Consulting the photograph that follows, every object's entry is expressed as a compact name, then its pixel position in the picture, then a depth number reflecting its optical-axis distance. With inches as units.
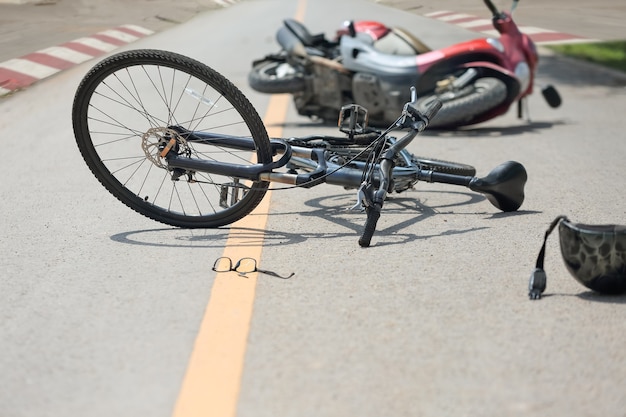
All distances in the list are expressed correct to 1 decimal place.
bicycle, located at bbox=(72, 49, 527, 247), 219.8
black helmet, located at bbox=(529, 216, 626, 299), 174.6
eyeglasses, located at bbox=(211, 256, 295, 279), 195.0
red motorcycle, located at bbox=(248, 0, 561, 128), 373.4
